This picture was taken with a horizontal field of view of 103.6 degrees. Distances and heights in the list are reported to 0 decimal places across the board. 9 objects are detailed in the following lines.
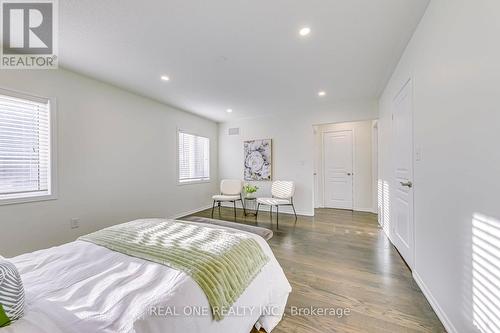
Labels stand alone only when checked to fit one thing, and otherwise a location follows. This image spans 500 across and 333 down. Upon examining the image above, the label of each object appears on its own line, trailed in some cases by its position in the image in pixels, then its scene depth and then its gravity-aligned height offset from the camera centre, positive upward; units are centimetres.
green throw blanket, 97 -50
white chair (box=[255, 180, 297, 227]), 387 -60
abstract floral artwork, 462 +17
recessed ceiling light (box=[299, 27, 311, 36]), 179 +125
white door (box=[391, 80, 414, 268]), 198 -8
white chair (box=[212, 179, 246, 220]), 457 -50
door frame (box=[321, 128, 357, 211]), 473 +5
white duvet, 69 -53
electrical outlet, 251 -72
